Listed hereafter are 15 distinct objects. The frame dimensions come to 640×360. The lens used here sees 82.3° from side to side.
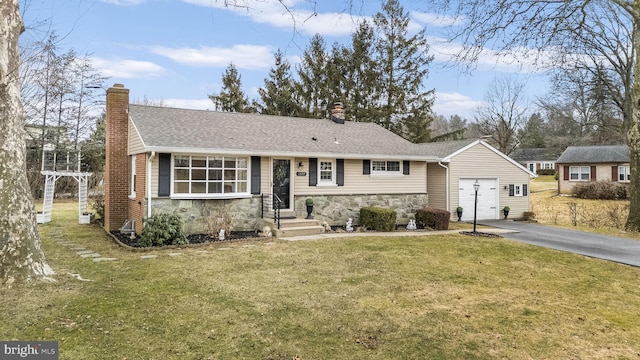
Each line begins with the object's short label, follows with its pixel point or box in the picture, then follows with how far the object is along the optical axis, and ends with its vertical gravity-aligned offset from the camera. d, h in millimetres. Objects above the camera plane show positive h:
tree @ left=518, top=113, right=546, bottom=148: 47494 +7369
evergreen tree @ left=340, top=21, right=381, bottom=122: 27641 +8242
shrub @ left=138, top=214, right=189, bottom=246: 9328 -1181
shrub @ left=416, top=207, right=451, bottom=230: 13375 -1214
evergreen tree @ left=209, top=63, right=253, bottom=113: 29750 +7384
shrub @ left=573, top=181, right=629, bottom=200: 24859 -332
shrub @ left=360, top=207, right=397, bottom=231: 12648 -1154
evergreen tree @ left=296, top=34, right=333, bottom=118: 29109 +8446
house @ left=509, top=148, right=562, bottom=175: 47719 +3782
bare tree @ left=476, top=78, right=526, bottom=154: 33375 +7133
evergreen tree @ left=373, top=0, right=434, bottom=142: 27234 +8284
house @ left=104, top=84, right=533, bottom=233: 10758 +624
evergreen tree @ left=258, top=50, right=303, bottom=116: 29078 +7506
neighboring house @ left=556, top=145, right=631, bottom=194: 28812 +1656
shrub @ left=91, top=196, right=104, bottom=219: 14782 -854
